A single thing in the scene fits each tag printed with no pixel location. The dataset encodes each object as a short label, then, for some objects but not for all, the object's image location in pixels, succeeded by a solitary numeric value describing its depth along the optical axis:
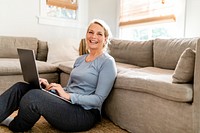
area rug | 1.71
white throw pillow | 3.17
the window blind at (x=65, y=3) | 3.82
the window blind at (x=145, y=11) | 2.88
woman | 1.49
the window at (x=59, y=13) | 3.78
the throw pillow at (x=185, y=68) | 1.32
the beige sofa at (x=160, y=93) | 1.31
